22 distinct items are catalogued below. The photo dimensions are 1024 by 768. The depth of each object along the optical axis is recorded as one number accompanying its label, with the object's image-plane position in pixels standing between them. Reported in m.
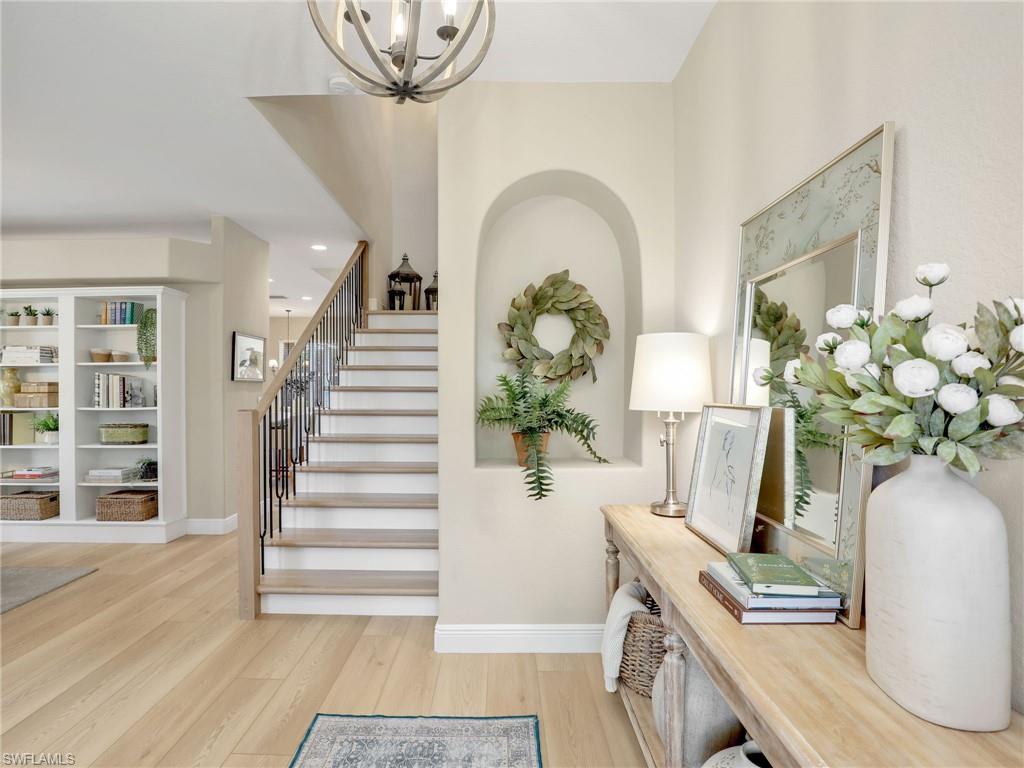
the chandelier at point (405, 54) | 1.51
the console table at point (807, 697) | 0.79
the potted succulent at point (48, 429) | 4.90
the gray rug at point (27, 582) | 3.40
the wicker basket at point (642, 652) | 1.94
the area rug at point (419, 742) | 1.93
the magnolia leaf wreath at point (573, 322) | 3.01
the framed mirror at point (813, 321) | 1.23
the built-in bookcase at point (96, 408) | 4.74
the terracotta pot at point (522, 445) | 2.73
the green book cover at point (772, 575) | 1.20
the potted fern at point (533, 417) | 2.65
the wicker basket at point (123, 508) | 4.70
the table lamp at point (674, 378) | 2.11
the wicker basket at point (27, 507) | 4.79
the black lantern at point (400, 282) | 6.09
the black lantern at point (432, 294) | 6.17
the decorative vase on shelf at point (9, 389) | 4.88
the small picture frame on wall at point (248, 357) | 5.11
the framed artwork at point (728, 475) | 1.57
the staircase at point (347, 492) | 3.15
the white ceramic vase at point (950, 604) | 0.81
